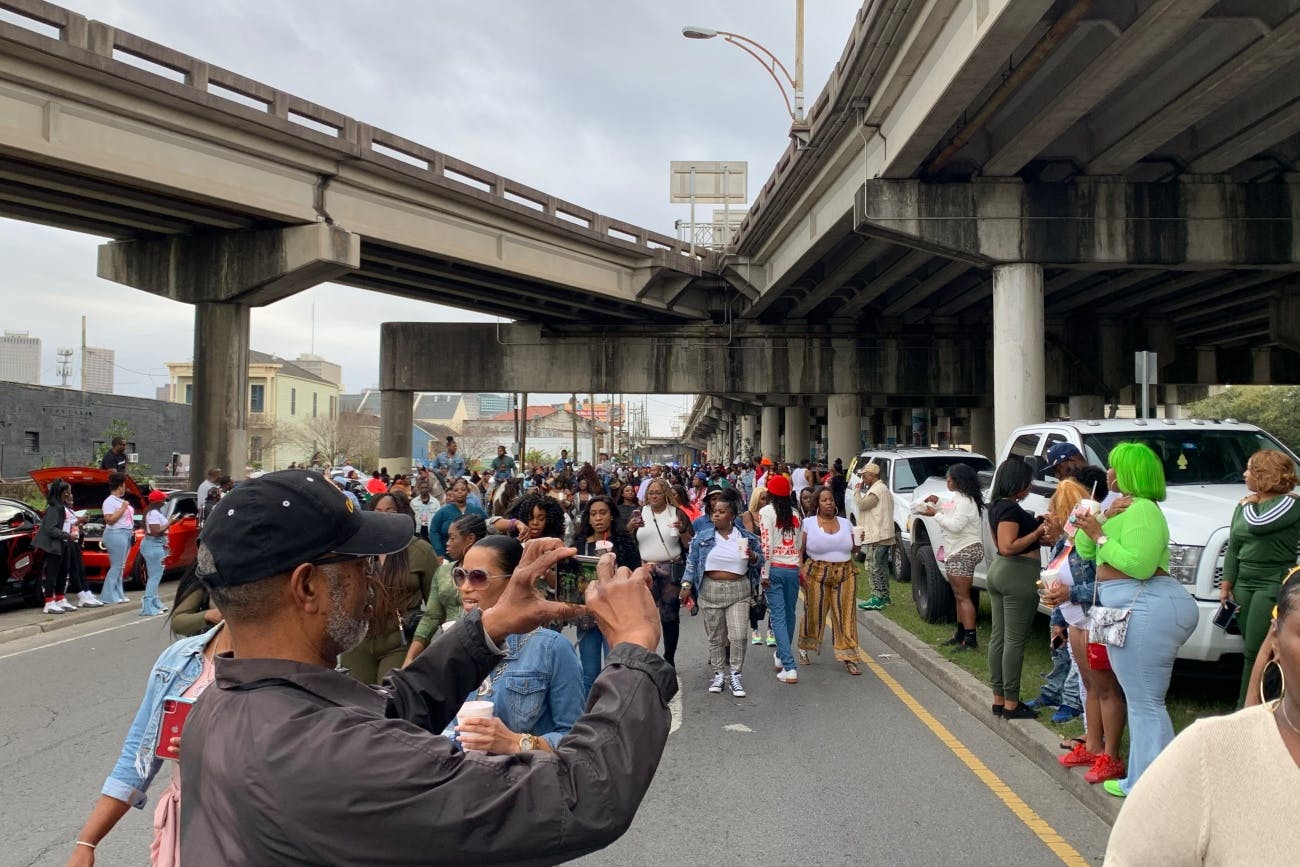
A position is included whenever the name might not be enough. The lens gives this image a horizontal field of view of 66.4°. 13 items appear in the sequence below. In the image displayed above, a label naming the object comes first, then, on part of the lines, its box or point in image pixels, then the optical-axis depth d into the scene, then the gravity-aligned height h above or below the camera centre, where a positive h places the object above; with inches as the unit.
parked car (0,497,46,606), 541.0 -57.2
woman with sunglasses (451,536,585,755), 142.8 -31.7
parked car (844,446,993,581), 620.1 -3.9
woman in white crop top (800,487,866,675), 388.2 -46.8
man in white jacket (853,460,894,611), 526.9 -35.7
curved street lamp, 785.6 +330.2
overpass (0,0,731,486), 625.3 +198.7
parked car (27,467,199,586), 616.7 -45.9
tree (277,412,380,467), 3147.1 +49.6
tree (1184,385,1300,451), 2234.3 +151.6
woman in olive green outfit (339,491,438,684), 113.3 -38.7
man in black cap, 60.7 -18.4
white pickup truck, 274.4 -9.4
